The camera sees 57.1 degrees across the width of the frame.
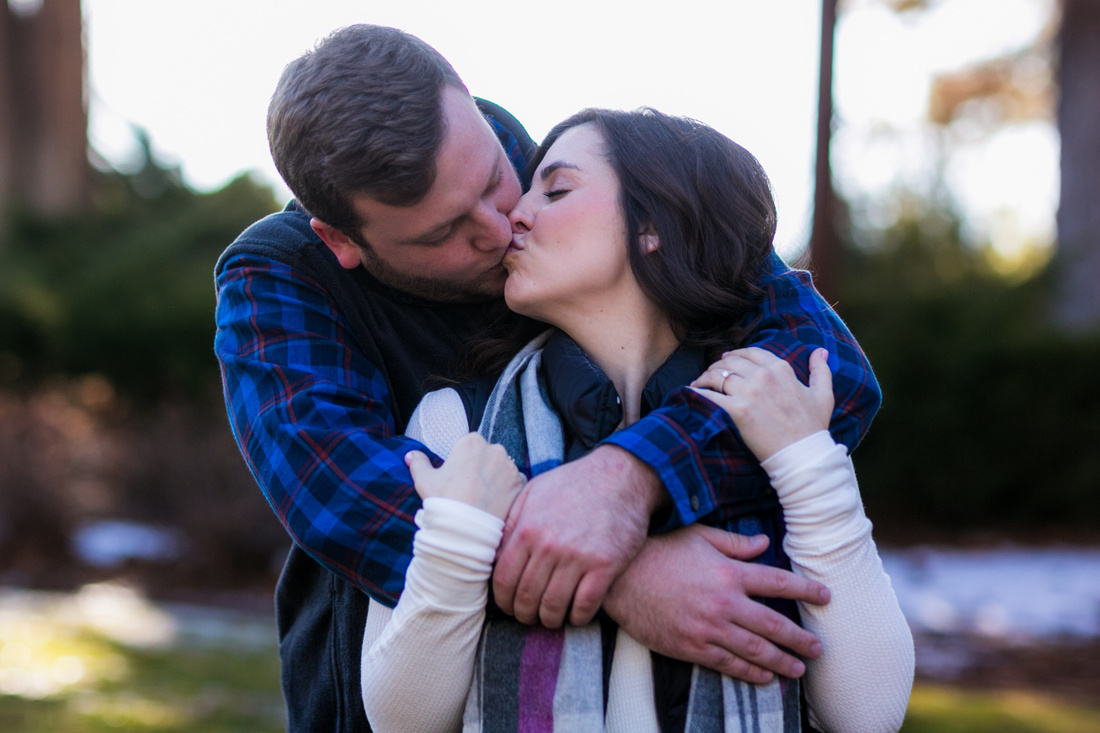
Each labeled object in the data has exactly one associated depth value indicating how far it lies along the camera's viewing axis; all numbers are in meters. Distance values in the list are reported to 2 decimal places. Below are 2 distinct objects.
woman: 1.70
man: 1.72
